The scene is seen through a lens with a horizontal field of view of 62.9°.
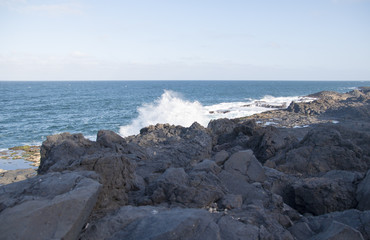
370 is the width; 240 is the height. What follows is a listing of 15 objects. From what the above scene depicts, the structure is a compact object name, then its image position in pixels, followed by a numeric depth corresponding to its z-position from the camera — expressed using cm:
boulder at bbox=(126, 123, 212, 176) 888
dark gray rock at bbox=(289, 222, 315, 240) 486
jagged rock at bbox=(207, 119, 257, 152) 1363
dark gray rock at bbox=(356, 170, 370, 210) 601
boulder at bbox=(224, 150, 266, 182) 740
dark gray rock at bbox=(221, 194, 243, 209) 534
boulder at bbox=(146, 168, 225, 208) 541
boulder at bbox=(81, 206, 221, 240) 397
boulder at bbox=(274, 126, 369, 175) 912
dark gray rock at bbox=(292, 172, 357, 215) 644
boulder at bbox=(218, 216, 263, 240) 423
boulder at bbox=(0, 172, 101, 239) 371
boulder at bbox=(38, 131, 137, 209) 547
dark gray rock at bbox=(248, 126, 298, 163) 1145
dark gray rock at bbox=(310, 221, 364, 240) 427
